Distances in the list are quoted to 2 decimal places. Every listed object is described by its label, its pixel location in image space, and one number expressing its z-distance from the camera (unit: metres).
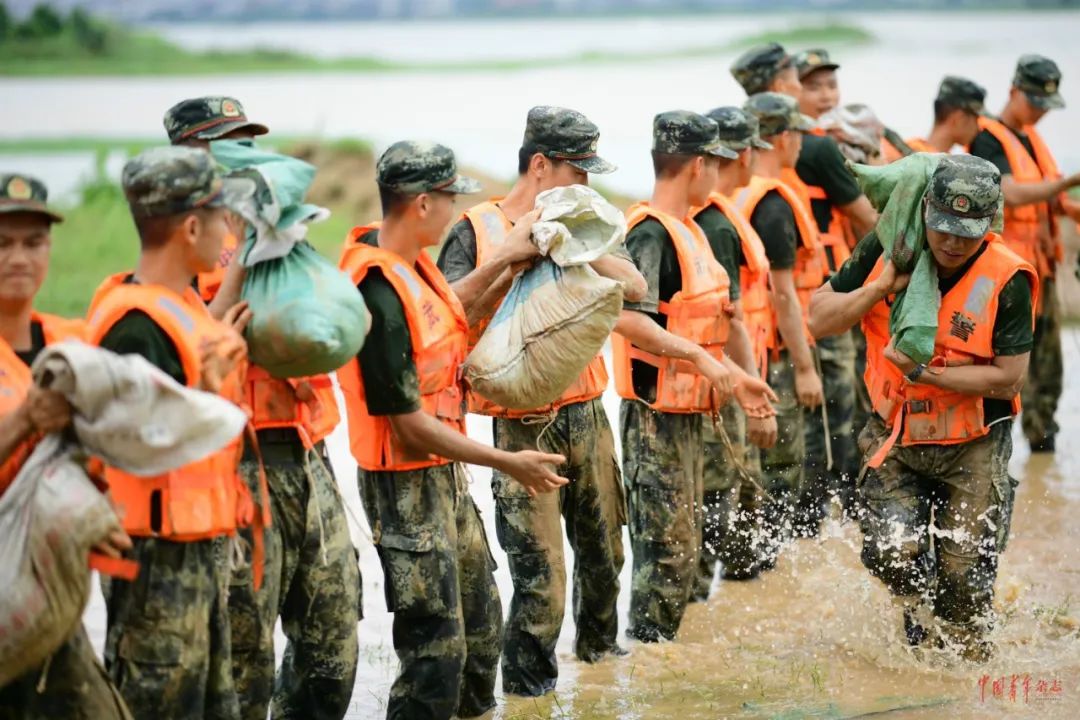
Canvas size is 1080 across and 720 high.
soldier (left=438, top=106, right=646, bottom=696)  13.49
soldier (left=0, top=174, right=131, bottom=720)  9.28
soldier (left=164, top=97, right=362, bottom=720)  10.91
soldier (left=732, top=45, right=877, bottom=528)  19.33
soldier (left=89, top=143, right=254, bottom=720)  9.77
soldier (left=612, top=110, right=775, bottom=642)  14.69
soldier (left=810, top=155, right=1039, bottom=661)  13.67
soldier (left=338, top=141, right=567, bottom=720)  11.55
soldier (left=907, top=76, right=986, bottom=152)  21.70
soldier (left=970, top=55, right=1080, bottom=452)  21.84
